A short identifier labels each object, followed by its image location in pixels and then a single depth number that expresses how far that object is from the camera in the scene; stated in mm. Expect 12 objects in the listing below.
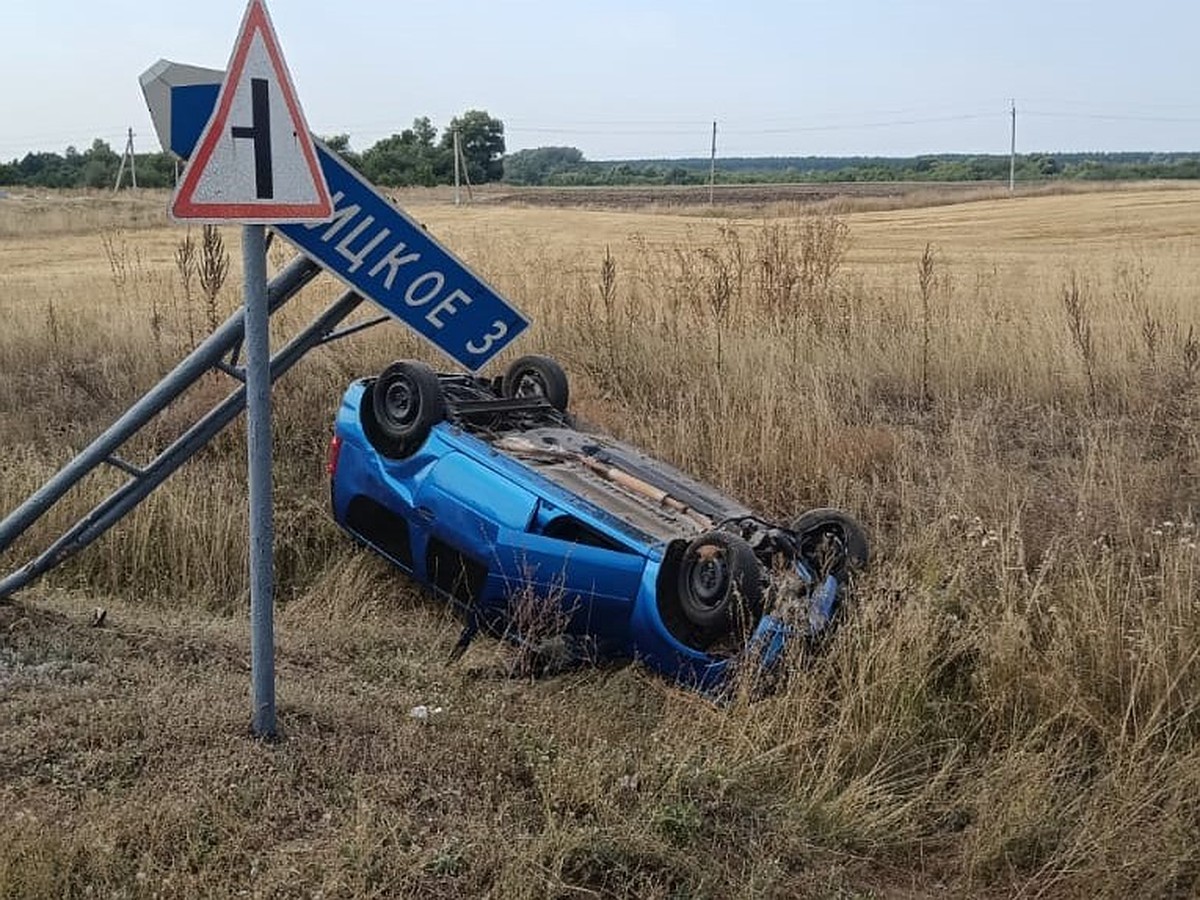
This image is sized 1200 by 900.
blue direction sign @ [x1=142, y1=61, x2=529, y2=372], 3514
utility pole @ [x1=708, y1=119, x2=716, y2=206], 58509
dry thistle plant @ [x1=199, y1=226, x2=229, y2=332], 8375
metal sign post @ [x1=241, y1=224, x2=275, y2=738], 3348
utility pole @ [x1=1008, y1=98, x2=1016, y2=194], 65438
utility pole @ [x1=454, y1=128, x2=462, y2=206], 61941
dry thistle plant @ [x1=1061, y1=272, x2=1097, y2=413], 8133
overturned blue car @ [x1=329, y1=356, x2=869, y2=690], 4379
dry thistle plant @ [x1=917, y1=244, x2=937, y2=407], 8500
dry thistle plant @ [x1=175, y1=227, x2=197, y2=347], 9234
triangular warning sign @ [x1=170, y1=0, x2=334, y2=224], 3154
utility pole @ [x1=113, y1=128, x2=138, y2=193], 65250
